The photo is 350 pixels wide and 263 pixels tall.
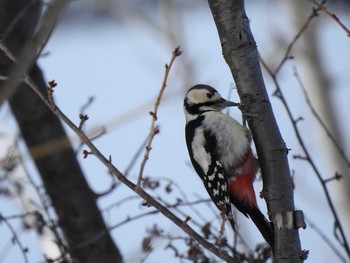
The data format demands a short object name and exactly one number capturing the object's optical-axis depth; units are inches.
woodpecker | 254.1
